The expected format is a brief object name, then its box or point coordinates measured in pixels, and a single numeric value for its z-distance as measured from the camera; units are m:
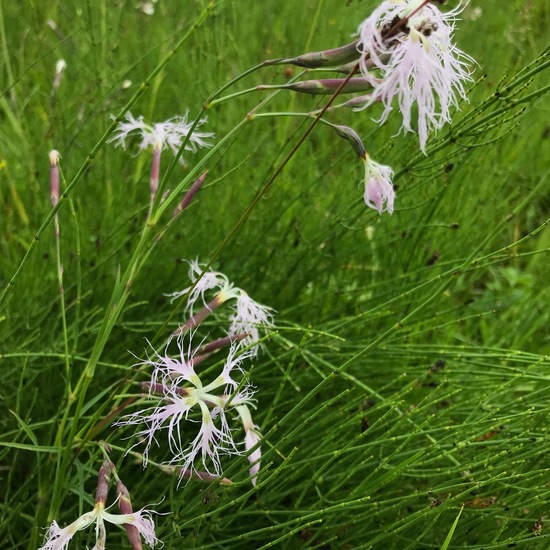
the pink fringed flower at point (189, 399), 0.26
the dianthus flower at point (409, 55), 0.20
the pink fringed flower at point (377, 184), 0.25
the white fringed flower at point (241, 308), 0.33
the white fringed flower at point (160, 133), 0.36
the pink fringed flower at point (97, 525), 0.24
